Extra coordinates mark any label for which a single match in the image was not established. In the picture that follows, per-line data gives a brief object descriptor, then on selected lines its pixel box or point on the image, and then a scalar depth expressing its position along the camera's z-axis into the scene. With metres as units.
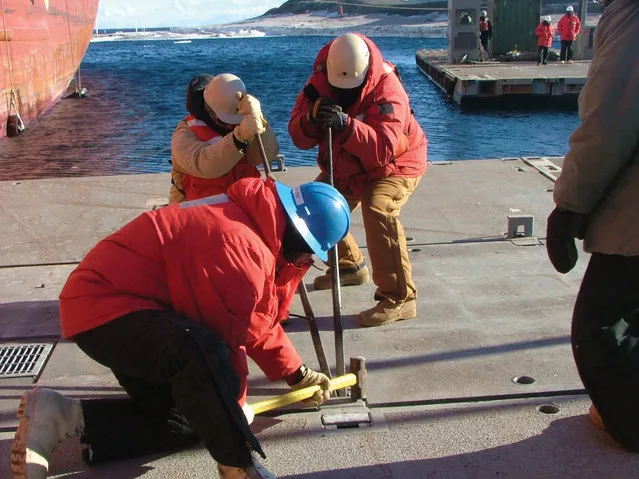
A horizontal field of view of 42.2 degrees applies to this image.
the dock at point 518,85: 22.23
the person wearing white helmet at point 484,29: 28.53
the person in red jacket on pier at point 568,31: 25.41
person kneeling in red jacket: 2.71
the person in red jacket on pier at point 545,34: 24.80
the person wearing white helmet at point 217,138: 3.92
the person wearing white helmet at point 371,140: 4.28
